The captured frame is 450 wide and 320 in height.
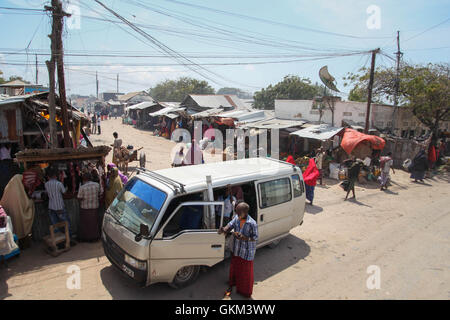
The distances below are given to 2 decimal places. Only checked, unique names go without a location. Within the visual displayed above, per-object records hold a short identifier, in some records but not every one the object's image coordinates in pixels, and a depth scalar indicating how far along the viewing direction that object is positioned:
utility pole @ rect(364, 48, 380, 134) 14.57
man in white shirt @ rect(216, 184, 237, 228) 5.02
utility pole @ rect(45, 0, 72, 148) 7.37
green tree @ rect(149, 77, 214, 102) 57.07
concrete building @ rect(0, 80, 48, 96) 18.23
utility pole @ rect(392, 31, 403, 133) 17.77
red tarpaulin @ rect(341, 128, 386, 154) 12.81
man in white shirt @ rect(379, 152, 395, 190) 11.81
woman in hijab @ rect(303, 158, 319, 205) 9.01
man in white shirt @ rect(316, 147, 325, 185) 12.22
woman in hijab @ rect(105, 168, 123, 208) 6.20
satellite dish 15.87
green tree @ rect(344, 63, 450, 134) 15.93
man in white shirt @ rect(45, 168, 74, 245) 5.47
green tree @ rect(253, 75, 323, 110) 40.81
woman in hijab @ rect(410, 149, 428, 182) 13.36
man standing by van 4.26
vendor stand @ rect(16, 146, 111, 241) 5.67
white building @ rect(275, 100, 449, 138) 16.80
